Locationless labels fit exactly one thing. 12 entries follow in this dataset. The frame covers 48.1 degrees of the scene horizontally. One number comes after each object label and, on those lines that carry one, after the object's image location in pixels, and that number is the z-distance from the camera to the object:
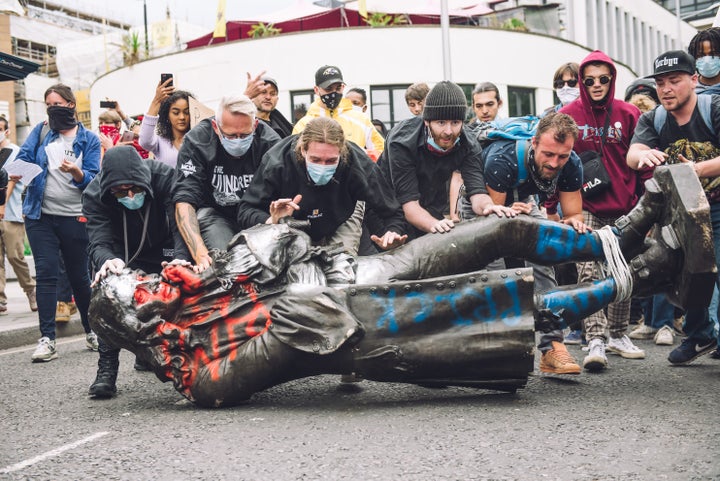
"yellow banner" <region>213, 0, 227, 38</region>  25.83
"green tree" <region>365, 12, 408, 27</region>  24.67
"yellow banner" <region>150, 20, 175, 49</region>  40.66
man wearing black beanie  5.00
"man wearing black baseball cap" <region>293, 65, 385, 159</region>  7.04
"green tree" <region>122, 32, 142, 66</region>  27.41
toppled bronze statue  4.00
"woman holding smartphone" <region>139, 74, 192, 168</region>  6.28
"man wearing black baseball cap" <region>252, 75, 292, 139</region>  6.97
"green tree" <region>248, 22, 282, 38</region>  24.80
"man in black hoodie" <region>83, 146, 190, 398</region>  4.76
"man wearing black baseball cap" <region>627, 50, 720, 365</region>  4.84
